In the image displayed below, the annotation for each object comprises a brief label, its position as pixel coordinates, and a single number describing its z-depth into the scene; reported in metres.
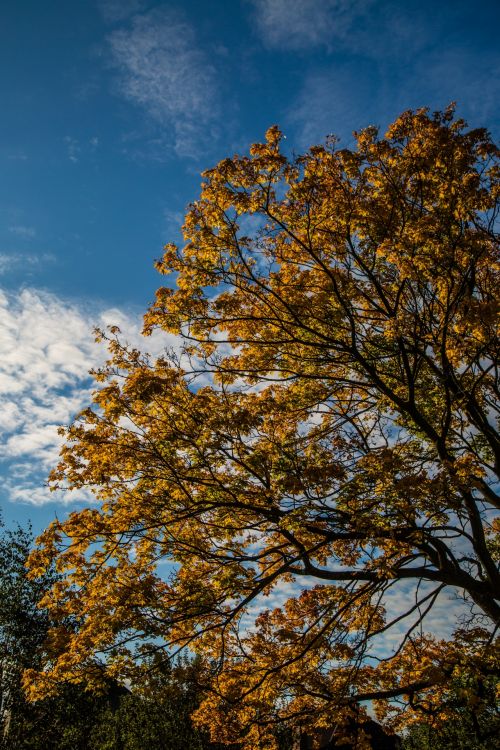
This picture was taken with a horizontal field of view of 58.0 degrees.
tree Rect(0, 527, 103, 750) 19.39
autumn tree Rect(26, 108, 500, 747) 7.96
